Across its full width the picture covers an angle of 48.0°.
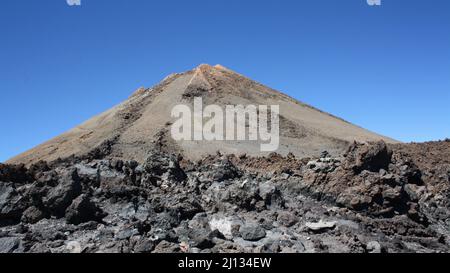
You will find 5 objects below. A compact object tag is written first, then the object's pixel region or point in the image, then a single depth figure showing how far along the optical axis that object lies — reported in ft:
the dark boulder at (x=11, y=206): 58.34
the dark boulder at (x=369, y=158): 68.13
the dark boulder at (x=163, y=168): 73.82
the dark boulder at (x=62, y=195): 58.08
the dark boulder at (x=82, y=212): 56.39
